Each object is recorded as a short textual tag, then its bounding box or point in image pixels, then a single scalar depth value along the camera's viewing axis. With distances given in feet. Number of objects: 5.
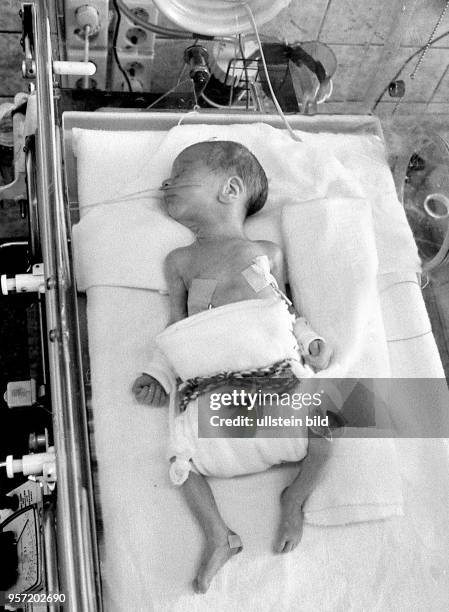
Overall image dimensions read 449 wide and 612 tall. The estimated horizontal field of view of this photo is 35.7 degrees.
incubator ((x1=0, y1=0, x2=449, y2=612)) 4.53
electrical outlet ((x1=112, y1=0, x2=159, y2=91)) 6.81
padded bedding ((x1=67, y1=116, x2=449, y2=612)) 4.58
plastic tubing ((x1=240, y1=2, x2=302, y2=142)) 6.51
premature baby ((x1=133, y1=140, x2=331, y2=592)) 4.76
